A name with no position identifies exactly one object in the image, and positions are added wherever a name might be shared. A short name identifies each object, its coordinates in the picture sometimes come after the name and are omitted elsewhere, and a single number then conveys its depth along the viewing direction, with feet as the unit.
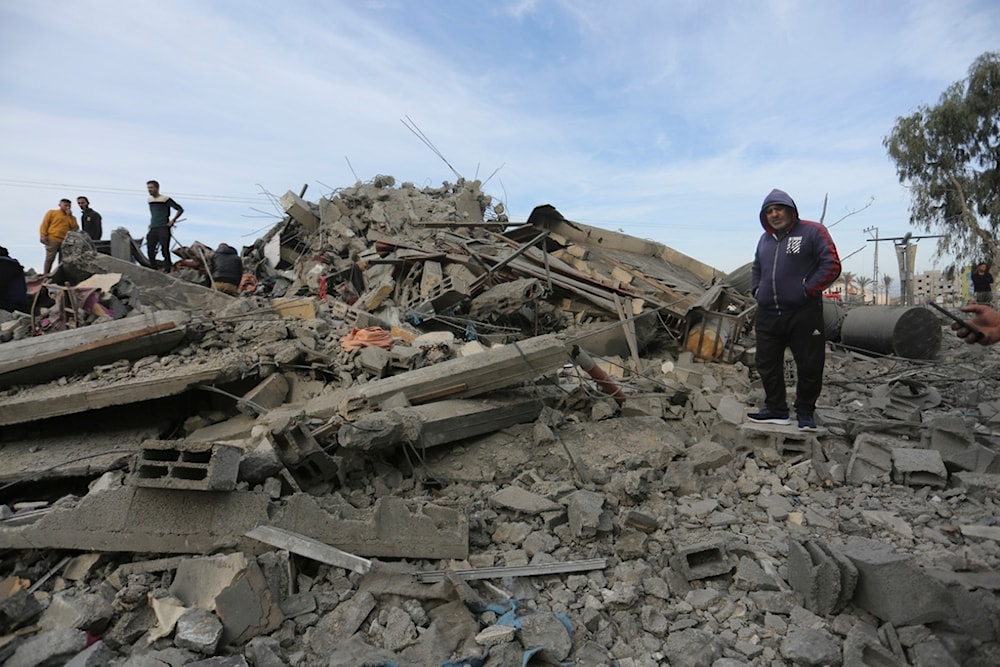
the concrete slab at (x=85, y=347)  13.99
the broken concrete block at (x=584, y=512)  10.62
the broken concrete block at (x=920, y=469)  12.59
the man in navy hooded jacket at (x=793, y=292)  13.89
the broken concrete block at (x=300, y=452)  11.34
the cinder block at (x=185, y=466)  9.20
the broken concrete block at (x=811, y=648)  7.54
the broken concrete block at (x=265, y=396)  13.89
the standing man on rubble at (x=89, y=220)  33.17
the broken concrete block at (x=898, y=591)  7.72
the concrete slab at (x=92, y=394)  12.75
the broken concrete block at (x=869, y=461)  13.15
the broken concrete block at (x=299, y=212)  42.22
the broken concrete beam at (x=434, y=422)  12.10
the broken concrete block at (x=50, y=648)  7.68
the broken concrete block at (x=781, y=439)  14.34
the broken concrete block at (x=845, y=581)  8.31
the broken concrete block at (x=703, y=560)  9.57
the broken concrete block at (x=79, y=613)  8.33
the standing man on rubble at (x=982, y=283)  40.98
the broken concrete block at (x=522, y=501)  11.46
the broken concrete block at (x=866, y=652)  7.39
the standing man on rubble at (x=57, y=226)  30.53
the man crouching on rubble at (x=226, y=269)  31.89
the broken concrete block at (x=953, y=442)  12.88
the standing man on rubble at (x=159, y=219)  32.96
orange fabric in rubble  16.80
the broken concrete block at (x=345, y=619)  8.36
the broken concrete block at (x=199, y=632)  7.87
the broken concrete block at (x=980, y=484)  11.73
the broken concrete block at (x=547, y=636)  7.79
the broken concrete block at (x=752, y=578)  9.21
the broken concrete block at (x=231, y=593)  8.29
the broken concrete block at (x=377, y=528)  9.93
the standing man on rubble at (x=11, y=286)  22.66
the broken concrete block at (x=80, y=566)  9.48
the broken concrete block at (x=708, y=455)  13.76
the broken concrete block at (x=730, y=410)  16.52
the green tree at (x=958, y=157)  67.15
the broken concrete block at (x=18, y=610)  8.32
